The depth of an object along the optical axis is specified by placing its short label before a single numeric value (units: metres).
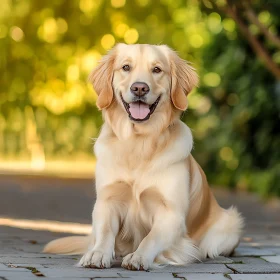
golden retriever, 8.75
